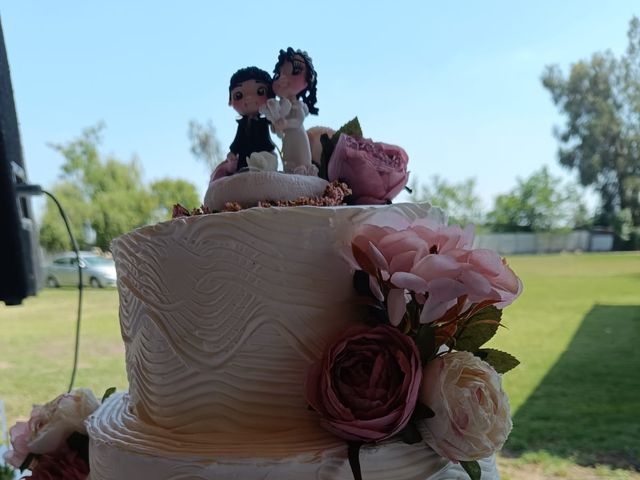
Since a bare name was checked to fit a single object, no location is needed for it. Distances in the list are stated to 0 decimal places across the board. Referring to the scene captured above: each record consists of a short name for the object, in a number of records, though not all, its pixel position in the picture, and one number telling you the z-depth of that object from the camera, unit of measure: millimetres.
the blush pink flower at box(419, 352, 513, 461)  700
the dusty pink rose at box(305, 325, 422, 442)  684
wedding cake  701
